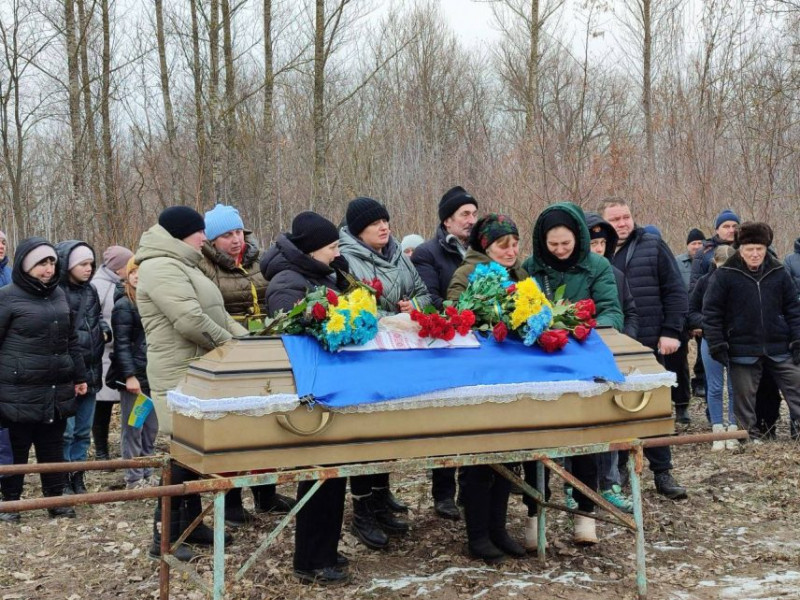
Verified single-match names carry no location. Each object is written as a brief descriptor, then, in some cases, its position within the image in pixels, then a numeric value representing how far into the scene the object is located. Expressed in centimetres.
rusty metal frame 337
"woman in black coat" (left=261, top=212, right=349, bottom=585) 445
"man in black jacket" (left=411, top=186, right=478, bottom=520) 585
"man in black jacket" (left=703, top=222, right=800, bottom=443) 752
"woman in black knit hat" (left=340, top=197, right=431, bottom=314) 514
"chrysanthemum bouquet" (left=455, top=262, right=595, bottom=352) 427
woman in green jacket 515
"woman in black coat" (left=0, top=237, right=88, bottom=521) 588
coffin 368
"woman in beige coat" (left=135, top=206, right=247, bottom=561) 501
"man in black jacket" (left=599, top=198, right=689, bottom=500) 654
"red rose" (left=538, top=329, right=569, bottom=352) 432
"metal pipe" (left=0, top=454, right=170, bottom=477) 378
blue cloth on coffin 383
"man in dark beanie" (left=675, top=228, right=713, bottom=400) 1025
